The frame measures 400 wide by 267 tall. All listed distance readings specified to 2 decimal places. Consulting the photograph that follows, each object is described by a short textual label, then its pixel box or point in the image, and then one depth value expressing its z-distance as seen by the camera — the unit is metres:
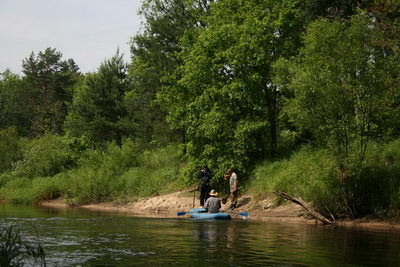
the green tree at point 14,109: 70.44
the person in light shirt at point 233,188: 28.50
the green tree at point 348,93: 21.17
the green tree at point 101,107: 48.97
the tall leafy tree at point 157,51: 40.22
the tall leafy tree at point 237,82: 30.58
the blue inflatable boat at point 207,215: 24.06
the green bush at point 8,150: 53.91
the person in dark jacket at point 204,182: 28.62
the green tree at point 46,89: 71.50
